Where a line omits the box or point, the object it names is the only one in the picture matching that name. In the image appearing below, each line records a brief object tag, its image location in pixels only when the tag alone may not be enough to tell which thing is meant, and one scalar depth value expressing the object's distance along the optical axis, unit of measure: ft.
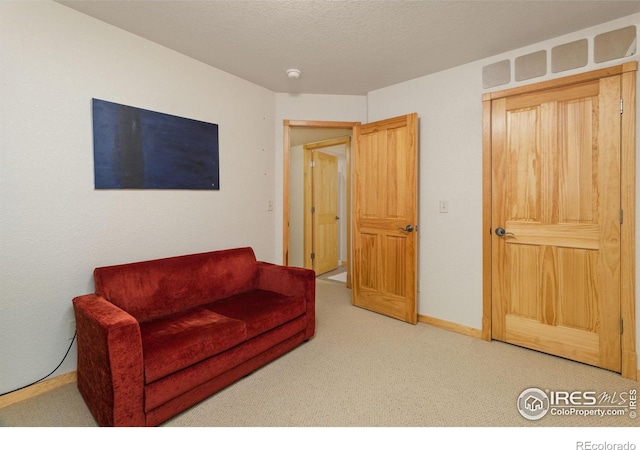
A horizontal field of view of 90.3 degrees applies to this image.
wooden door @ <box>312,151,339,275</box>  16.99
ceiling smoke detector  9.64
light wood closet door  7.23
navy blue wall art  7.20
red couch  5.07
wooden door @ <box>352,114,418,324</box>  10.07
